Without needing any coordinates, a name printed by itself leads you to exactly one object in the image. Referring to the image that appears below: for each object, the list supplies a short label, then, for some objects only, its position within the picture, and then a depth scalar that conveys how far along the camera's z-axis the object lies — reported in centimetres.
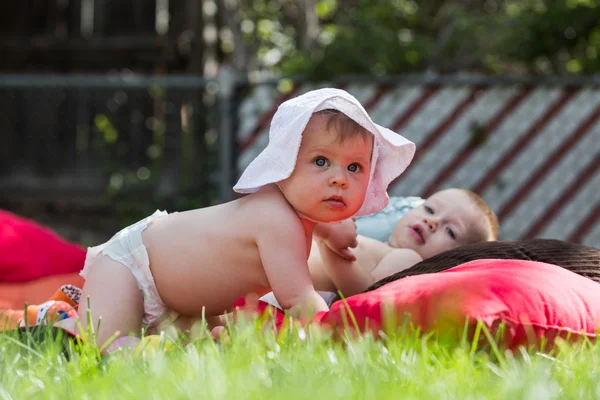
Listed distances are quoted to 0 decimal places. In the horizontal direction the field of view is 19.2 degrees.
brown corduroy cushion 504
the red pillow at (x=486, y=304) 378
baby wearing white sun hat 456
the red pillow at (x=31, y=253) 738
